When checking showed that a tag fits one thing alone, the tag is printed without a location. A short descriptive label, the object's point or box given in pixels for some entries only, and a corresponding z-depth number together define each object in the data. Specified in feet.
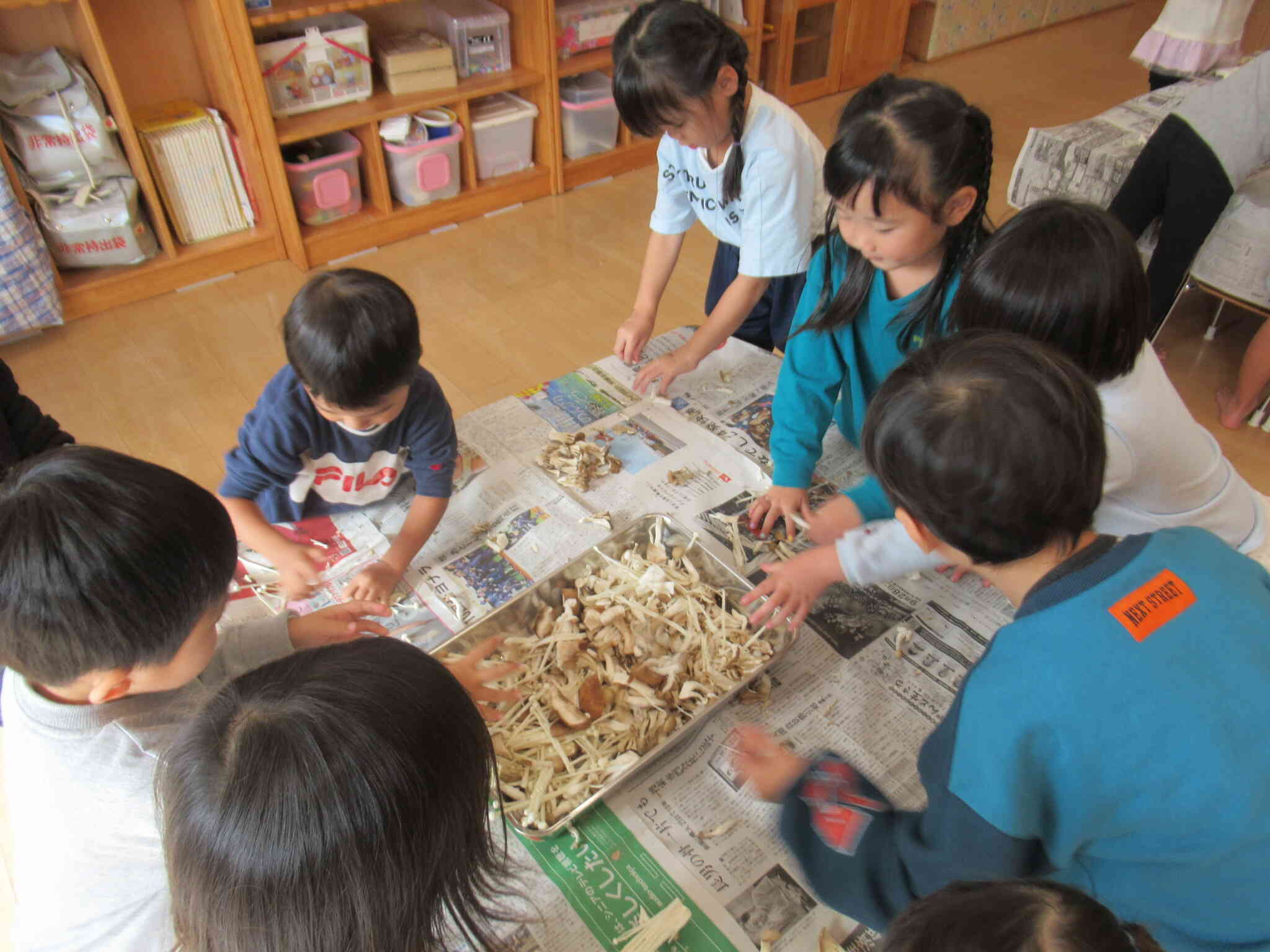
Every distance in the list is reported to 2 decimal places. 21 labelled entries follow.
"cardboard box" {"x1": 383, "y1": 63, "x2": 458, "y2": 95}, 8.41
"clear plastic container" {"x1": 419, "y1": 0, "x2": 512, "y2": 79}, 8.65
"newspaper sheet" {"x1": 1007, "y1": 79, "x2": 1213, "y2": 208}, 7.69
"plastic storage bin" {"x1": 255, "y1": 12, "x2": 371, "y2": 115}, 7.66
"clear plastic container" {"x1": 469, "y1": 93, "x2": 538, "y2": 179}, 9.13
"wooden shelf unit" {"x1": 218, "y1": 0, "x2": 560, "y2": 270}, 7.80
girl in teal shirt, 3.13
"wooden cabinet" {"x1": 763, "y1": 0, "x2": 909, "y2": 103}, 11.09
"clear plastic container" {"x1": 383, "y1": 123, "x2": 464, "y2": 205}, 8.59
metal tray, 2.77
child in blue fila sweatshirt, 3.21
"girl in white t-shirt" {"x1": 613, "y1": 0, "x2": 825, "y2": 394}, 3.96
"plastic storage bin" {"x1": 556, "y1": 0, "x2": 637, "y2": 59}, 9.11
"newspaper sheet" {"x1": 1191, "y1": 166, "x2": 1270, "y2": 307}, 6.63
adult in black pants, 6.23
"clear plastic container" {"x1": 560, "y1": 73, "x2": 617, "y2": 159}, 9.53
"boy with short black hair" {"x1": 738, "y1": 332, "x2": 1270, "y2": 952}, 2.00
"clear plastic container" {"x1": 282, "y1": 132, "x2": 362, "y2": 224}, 8.27
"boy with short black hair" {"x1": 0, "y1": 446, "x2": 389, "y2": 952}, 2.07
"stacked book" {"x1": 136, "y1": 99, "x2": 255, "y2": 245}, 7.67
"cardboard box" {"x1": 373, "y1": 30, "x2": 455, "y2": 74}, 8.29
